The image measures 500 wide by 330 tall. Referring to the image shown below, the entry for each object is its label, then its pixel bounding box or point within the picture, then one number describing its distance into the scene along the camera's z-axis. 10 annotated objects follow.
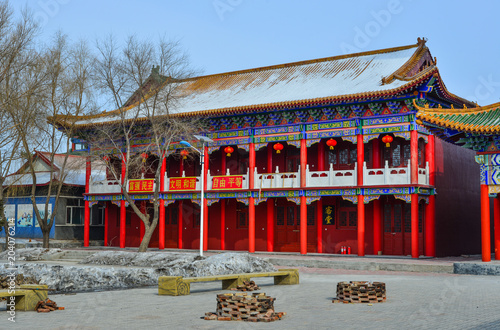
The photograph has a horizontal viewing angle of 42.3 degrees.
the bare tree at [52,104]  27.77
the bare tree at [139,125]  28.03
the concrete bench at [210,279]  13.09
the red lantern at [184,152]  29.86
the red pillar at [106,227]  34.81
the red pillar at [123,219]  32.47
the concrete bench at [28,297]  10.55
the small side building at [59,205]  36.84
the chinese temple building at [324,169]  26.20
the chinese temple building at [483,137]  20.19
